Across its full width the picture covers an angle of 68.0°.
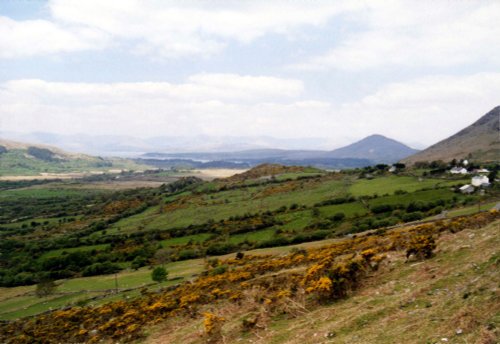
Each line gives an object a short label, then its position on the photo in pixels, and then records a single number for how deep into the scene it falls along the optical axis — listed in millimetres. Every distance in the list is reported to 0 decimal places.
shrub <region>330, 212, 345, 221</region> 81188
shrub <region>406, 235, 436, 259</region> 21125
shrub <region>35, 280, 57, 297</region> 51203
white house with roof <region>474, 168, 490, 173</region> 116675
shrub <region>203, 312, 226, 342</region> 17750
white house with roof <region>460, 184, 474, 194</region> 80625
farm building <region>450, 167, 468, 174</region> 115938
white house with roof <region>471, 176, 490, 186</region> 85875
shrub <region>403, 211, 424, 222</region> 64262
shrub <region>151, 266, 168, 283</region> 41188
